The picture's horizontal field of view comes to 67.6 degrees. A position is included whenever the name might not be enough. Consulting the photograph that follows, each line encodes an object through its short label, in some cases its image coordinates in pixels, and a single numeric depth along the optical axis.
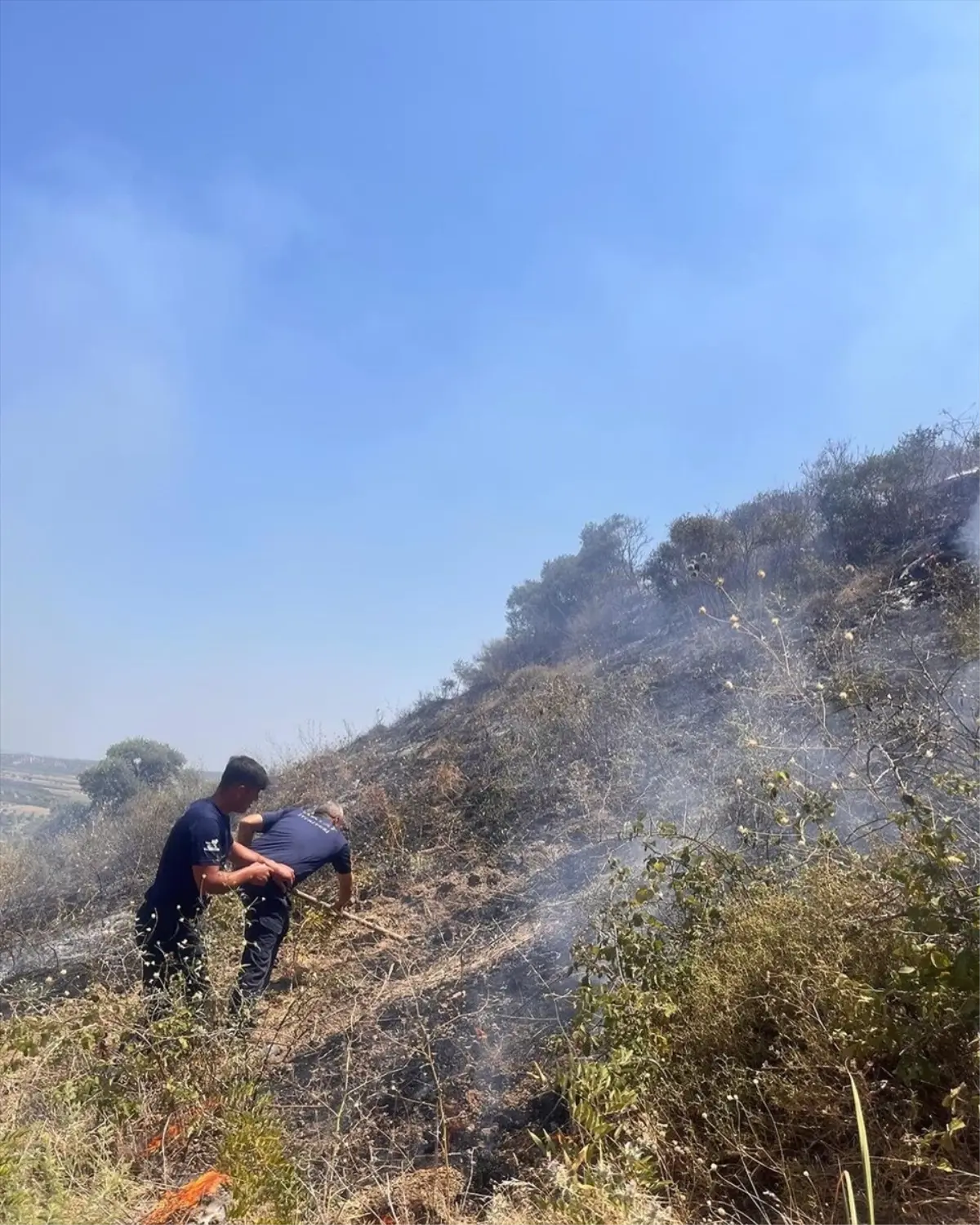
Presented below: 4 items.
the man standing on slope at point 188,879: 3.27
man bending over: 3.50
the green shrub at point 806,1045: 1.79
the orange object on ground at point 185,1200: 1.88
